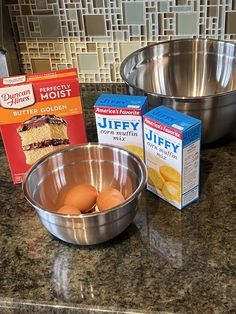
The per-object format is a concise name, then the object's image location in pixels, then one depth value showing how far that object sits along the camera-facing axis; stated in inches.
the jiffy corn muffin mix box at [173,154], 35.1
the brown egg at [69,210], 35.3
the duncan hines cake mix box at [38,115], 38.7
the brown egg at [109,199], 36.2
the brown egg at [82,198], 37.3
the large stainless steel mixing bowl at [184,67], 48.3
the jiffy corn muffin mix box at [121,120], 37.7
